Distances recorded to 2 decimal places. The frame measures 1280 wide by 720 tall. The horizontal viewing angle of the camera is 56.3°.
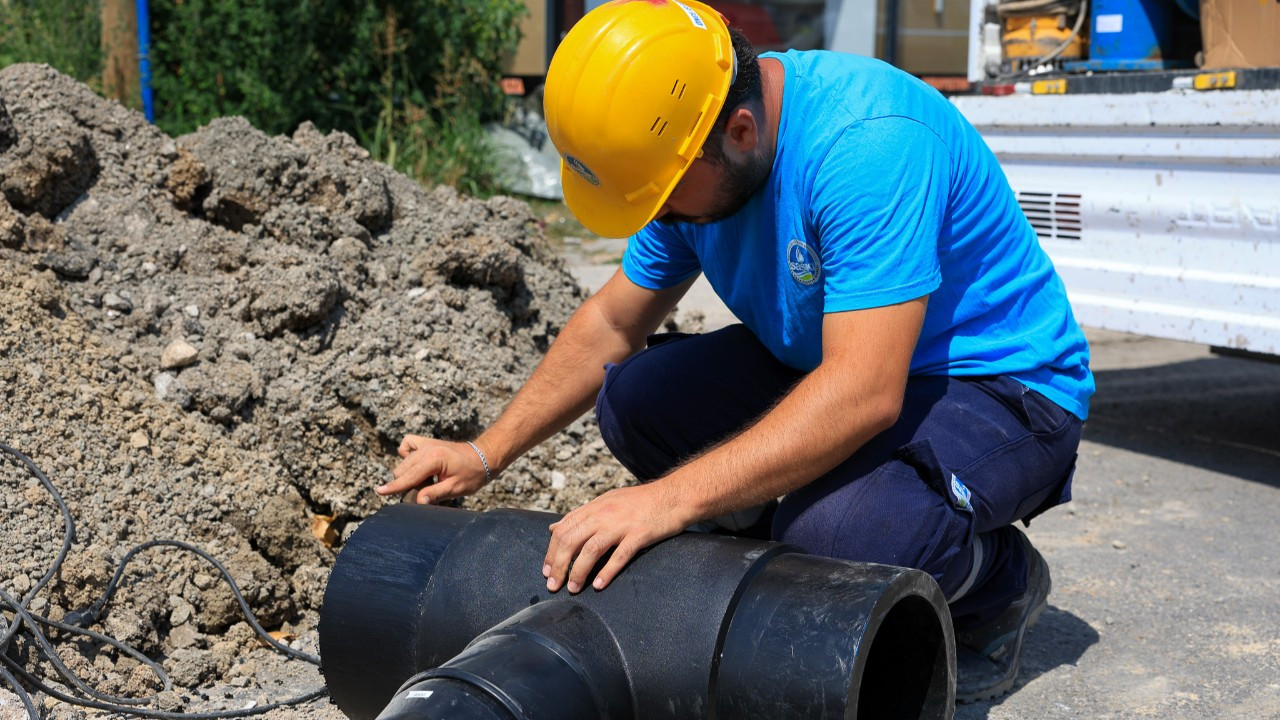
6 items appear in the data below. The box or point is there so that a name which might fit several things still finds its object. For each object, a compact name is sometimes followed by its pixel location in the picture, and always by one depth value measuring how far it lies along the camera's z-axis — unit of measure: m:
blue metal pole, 6.81
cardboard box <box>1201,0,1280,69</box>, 3.75
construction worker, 1.93
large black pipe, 1.69
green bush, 7.08
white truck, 3.67
